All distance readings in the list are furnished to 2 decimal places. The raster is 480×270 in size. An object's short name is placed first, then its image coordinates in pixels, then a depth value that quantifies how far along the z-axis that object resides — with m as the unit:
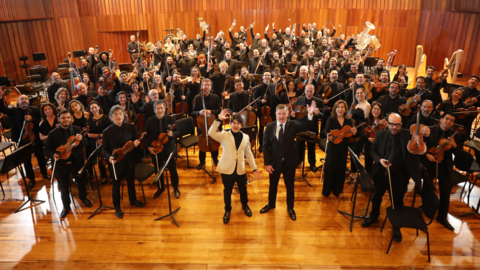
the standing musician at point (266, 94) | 5.76
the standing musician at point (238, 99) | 5.53
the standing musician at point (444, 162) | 3.91
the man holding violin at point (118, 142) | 4.05
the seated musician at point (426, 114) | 4.51
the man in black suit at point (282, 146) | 3.87
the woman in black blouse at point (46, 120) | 4.61
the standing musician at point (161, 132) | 4.46
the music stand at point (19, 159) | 4.08
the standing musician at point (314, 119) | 5.02
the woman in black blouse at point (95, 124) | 4.69
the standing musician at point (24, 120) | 4.92
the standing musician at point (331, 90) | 5.81
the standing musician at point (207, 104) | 5.34
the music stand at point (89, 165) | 3.89
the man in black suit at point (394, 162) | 3.52
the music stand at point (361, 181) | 3.46
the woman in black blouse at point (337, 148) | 4.35
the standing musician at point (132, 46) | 11.76
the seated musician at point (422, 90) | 5.60
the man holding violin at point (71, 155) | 4.19
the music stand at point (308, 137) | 4.61
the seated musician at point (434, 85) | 6.13
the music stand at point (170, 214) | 4.18
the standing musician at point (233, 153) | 3.81
